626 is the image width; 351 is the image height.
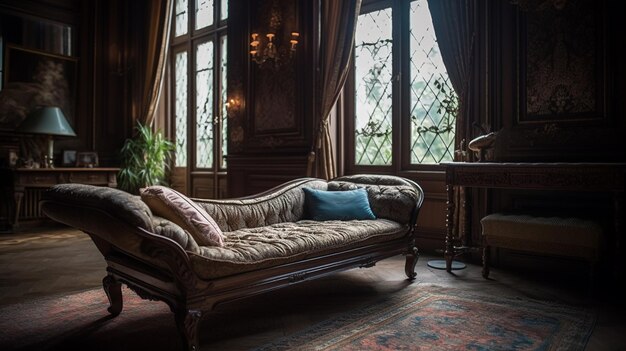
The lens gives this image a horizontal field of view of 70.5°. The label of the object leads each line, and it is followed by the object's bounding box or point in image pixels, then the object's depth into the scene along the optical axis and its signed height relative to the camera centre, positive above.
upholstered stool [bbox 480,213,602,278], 2.39 -0.35
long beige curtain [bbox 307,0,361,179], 3.84 +0.96
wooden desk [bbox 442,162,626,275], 2.36 -0.02
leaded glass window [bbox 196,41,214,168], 5.48 +0.87
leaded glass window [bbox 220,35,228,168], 5.25 +1.00
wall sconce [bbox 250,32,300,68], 4.29 +1.22
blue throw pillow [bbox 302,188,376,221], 2.80 -0.20
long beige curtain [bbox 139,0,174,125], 5.68 +1.57
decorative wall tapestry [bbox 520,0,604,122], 2.77 +0.74
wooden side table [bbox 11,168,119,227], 4.58 -0.04
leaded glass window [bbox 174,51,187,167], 5.87 +0.90
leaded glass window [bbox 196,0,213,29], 5.52 +2.04
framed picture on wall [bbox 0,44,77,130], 4.94 +1.07
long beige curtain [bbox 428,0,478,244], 3.26 +0.92
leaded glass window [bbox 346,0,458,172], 3.60 +0.69
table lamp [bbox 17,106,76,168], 4.79 +0.56
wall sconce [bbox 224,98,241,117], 4.77 +0.74
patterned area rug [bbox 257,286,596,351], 1.77 -0.68
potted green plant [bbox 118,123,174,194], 5.59 +0.17
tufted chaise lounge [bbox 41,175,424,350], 1.65 -0.32
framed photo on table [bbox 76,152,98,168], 5.40 +0.19
